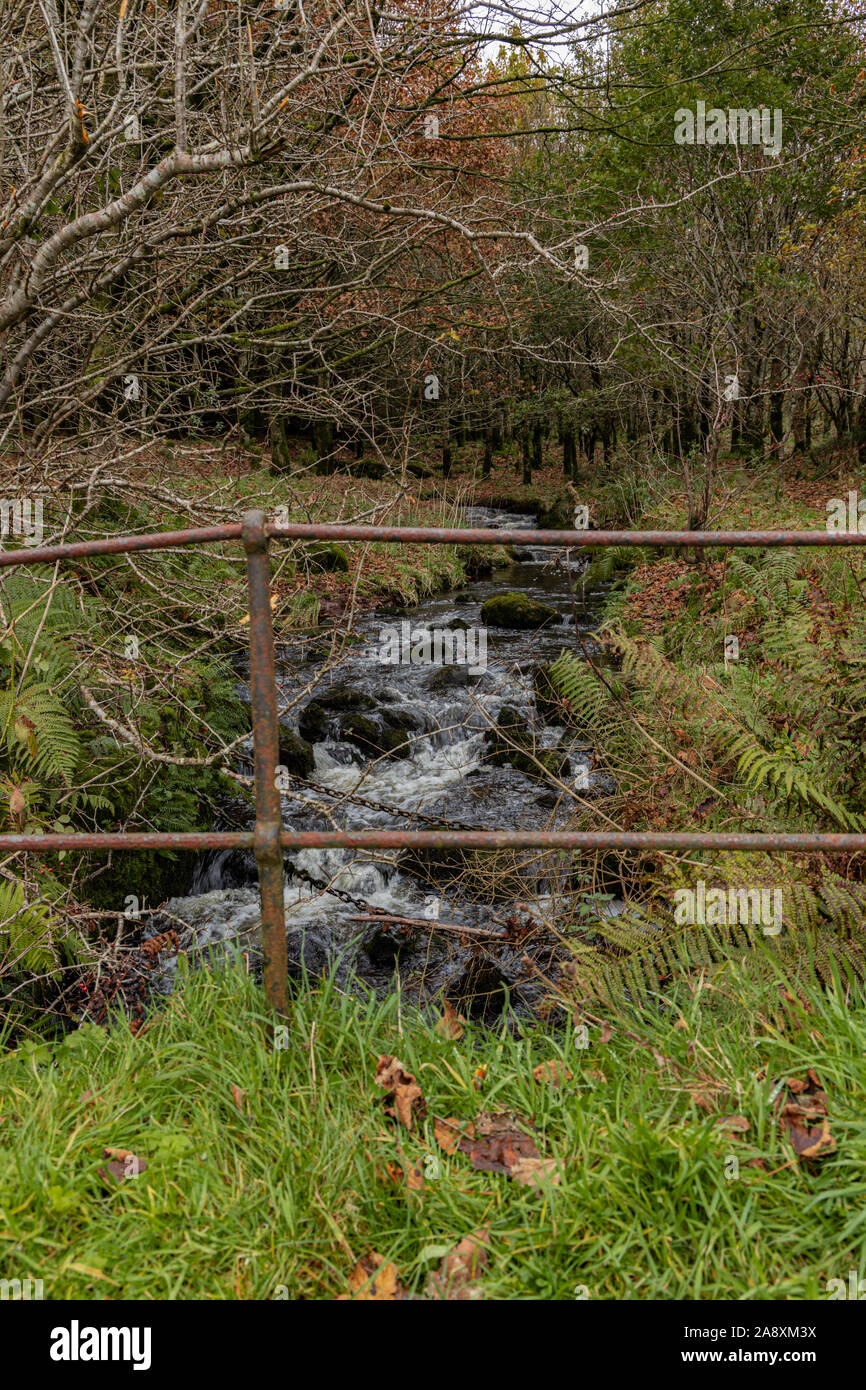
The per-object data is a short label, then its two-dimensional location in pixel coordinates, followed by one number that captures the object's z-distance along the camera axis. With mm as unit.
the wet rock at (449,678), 9922
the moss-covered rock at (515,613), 12172
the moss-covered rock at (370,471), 23062
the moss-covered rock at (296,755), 7645
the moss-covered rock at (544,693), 7912
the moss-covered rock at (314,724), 8555
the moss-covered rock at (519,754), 6973
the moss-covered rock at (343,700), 9125
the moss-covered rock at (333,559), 13045
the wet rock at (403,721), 8727
